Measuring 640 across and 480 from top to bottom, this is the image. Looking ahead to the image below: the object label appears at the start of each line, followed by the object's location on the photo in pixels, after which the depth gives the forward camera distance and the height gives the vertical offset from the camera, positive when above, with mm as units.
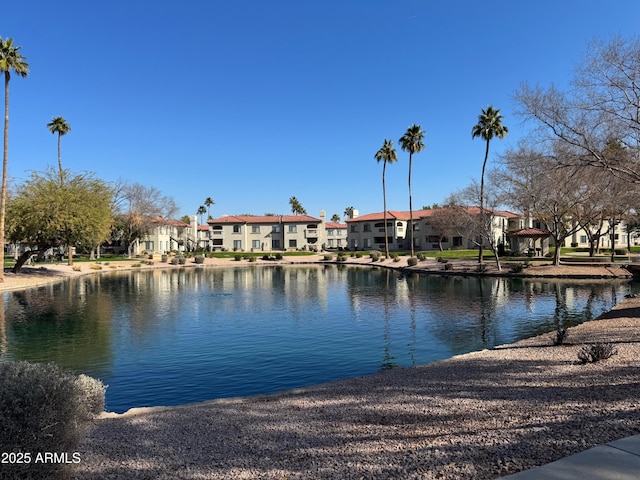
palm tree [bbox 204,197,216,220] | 144125 +16404
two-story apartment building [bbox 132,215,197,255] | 89312 +3597
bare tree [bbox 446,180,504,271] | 48625 +4512
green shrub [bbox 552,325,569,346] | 14430 -3004
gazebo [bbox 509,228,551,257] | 65875 +801
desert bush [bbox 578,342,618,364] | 11141 -2768
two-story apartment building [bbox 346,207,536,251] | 81438 +3517
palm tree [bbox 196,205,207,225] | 147875 +14223
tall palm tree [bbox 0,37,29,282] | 37875 +15915
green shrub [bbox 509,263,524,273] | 45812 -2233
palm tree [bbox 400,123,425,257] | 65875 +16115
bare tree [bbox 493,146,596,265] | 19594 +3767
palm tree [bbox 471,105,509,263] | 50812 +13808
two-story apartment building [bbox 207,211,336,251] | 99500 +4059
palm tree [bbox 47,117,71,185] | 60094 +17487
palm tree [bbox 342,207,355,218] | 167638 +14475
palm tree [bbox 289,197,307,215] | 149250 +14670
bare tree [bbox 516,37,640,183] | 17531 +4596
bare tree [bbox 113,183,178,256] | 77000 +6754
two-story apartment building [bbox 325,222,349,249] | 113562 +3915
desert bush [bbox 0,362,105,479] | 4770 -1815
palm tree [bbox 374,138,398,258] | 72625 +15604
